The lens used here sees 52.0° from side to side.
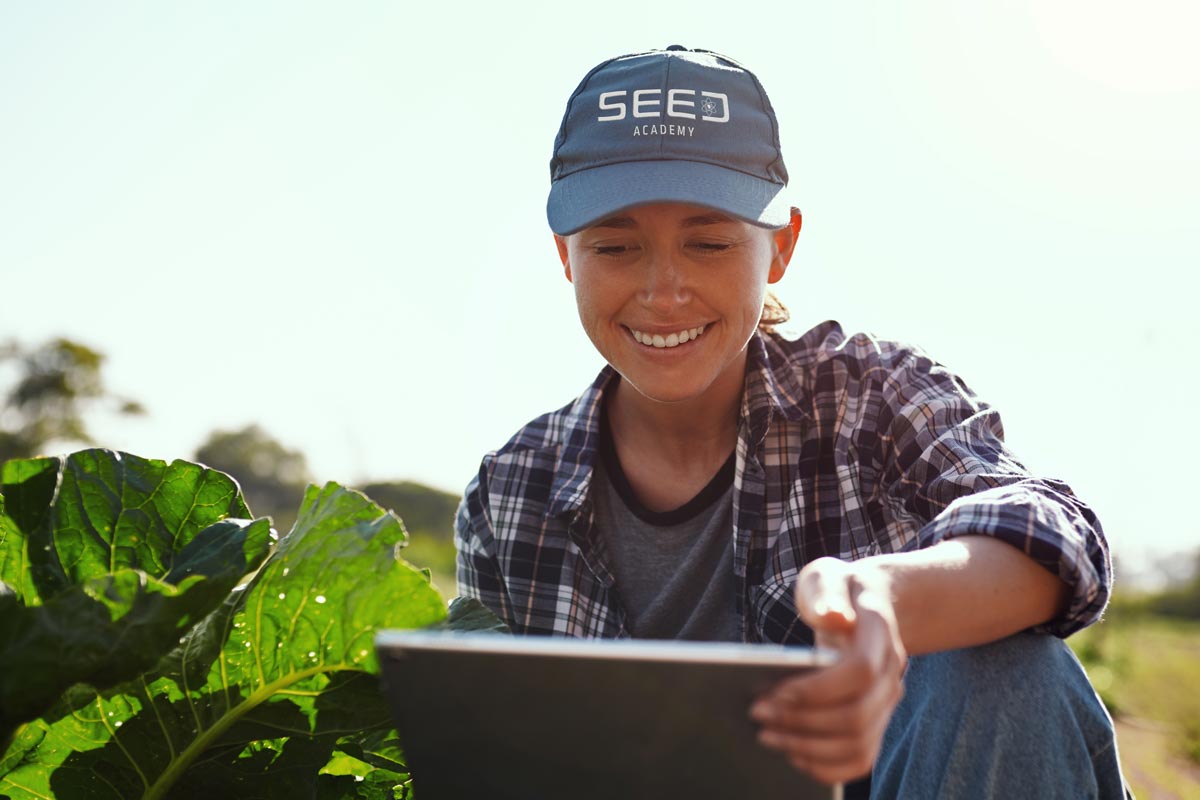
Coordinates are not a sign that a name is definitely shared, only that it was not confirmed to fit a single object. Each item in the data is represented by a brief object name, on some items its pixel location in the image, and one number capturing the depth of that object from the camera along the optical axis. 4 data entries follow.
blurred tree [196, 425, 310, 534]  22.40
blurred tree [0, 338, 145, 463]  26.49
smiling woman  0.62
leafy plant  0.59
